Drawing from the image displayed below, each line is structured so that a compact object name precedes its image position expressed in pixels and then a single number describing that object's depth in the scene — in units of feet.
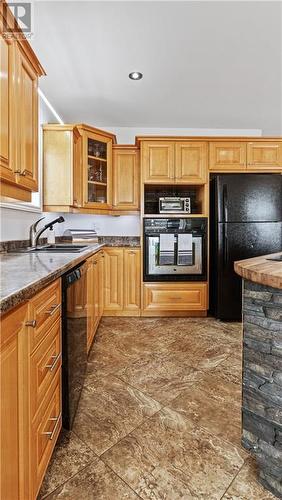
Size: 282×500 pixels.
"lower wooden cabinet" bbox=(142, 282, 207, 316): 10.87
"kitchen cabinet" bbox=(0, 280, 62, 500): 2.48
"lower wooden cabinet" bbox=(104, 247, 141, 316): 11.00
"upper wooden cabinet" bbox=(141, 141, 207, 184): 10.81
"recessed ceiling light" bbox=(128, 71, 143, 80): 8.13
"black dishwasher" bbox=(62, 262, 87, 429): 4.41
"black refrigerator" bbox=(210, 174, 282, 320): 10.32
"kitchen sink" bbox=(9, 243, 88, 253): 6.68
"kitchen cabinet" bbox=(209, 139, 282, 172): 10.94
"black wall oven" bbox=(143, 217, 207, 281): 10.77
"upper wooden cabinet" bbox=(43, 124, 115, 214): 9.18
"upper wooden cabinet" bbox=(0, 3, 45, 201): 4.42
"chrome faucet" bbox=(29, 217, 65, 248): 7.81
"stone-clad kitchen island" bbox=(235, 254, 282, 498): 3.52
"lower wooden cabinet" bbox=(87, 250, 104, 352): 7.10
